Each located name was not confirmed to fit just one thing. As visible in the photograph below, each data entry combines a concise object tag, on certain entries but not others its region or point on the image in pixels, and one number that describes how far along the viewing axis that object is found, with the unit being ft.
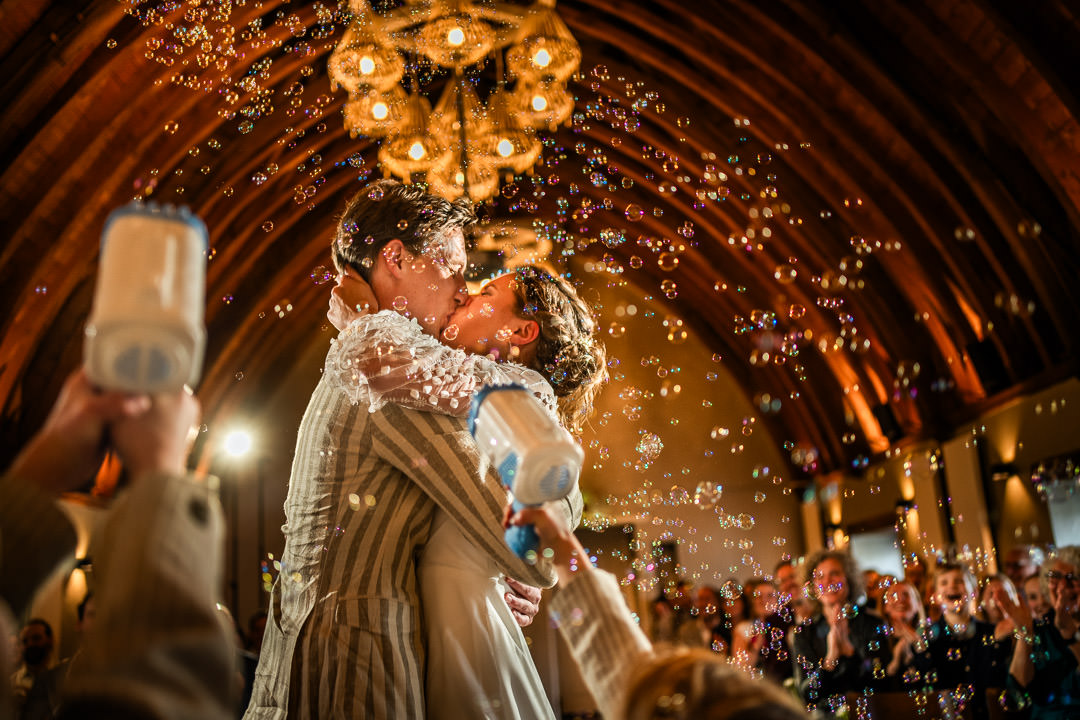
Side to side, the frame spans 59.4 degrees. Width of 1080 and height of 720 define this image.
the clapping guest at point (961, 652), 14.56
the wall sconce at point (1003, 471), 32.04
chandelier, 18.53
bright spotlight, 36.42
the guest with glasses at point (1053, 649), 13.73
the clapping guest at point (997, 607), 14.89
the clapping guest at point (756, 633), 17.78
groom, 5.89
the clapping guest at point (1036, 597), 14.75
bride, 6.04
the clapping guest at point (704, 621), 23.27
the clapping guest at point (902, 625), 14.76
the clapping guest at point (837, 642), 14.97
